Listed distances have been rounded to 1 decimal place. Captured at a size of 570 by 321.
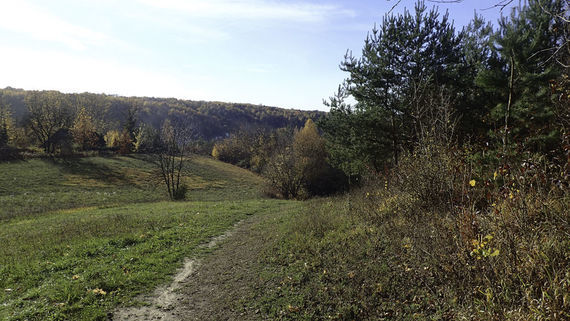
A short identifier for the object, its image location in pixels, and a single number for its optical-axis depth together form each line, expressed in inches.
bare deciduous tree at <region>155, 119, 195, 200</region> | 1422.2
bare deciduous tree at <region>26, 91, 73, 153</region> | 2174.0
